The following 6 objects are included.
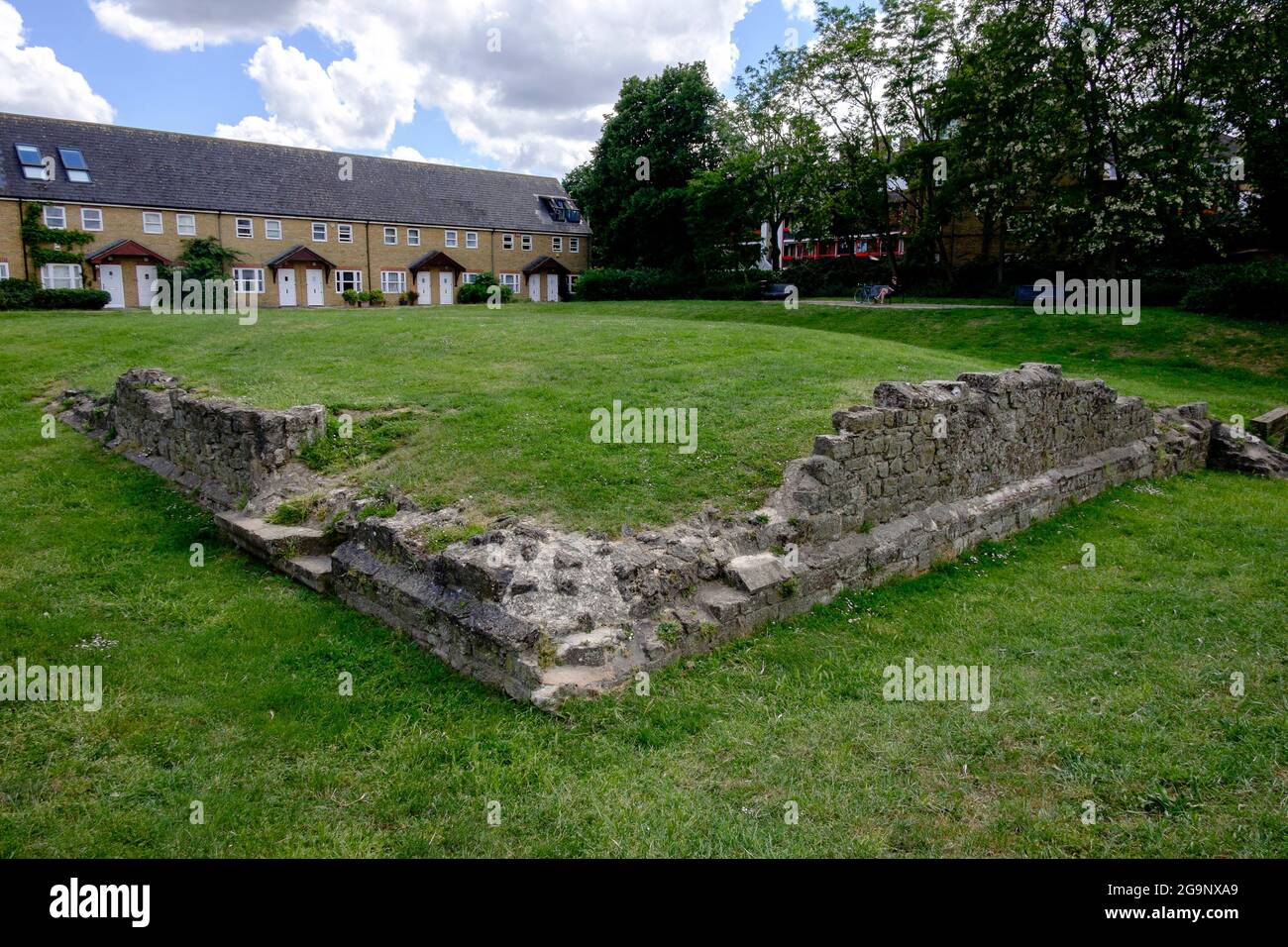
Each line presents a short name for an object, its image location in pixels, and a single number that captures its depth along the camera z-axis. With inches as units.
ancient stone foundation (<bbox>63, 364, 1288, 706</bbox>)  292.5
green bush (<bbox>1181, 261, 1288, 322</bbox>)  1055.6
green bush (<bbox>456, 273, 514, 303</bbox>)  1881.2
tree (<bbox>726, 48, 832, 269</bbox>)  1679.4
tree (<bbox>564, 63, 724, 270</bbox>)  2095.2
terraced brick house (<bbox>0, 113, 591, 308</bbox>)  1642.5
